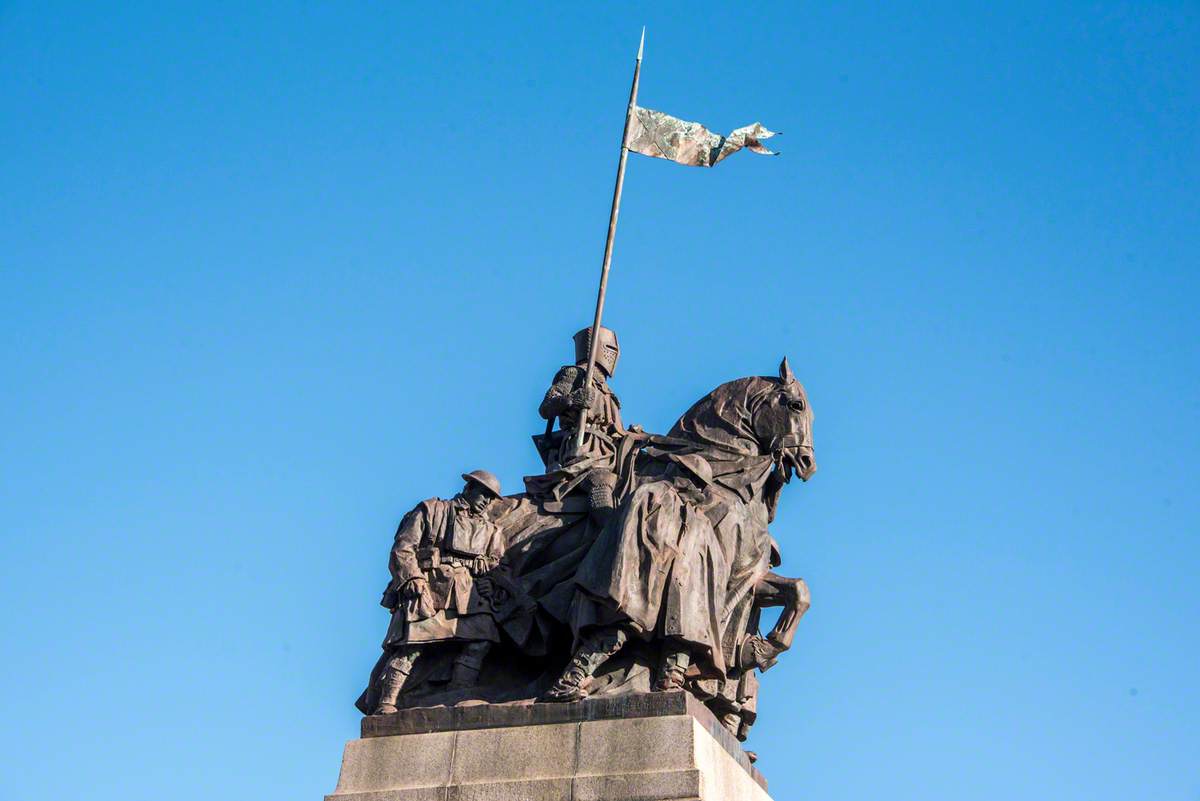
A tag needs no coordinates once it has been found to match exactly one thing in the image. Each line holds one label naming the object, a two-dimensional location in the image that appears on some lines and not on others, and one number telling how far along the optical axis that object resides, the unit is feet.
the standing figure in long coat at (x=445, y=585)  53.06
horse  50.85
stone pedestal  48.06
